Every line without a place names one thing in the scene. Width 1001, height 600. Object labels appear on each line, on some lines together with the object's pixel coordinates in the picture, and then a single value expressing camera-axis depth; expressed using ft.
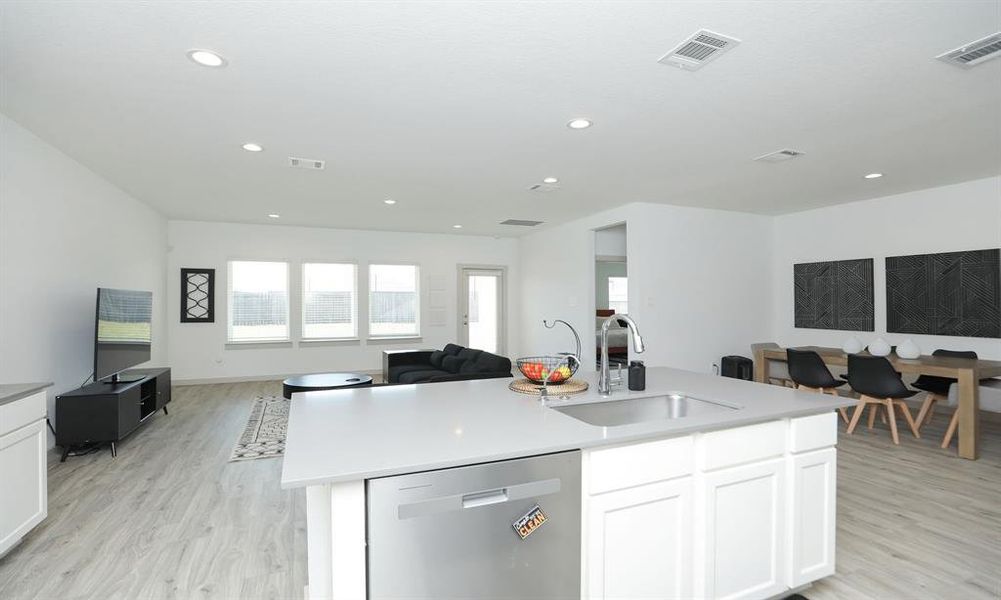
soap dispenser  7.22
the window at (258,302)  24.22
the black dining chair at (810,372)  15.43
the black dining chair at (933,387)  14.39
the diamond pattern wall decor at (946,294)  15.56
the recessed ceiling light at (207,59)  7.71
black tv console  12.01
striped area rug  12.84
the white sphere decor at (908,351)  14.66
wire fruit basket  7.28
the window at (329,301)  25.52
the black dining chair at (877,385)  13.65
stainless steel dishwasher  4.05
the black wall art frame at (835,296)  19.06
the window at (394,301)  26.86
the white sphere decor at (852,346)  16.37
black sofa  14.83
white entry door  29.25
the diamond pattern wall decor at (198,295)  23.41
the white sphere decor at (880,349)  15.29
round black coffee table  16.79
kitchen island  4.10
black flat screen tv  13.11
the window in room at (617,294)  35.91
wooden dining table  12.25
